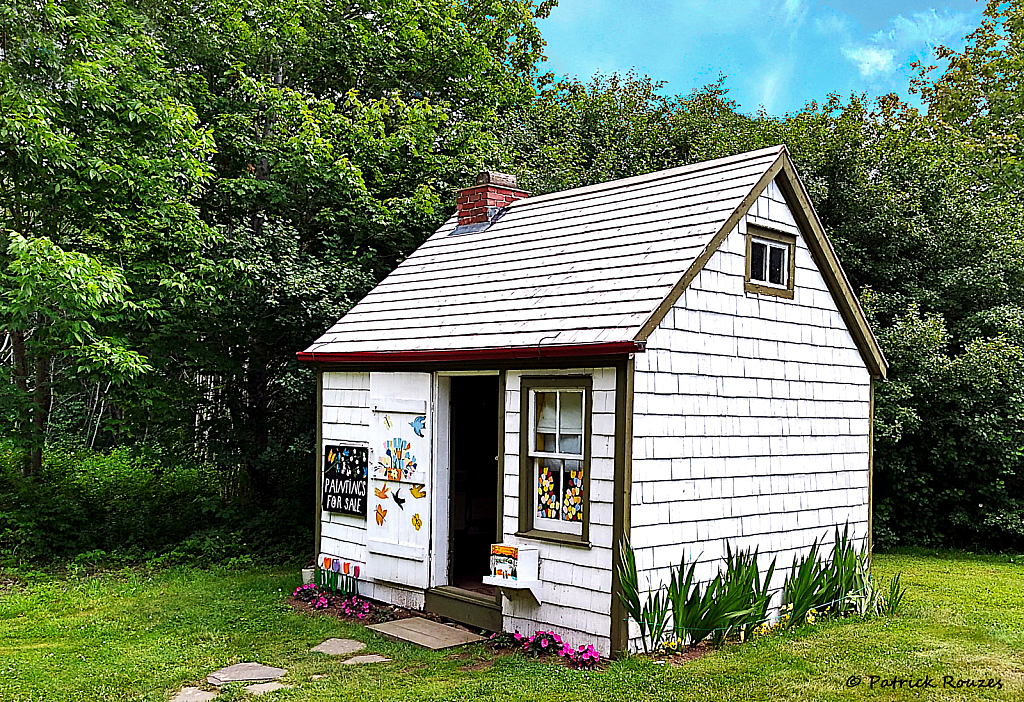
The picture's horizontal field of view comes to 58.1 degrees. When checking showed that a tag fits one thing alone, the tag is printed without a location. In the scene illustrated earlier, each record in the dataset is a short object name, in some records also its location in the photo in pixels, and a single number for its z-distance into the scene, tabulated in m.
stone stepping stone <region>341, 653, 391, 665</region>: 7.56
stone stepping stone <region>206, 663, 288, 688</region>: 7.10
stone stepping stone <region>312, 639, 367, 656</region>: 7.90
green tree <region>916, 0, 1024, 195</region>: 20.31
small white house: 7.46
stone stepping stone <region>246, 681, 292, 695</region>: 6.80
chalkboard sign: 9.74
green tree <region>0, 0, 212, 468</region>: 10.15
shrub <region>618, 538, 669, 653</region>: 7.16
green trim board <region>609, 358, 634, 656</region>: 7.18
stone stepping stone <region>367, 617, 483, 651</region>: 8.08
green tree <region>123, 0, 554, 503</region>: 12.84
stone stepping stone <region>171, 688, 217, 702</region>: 6.65
